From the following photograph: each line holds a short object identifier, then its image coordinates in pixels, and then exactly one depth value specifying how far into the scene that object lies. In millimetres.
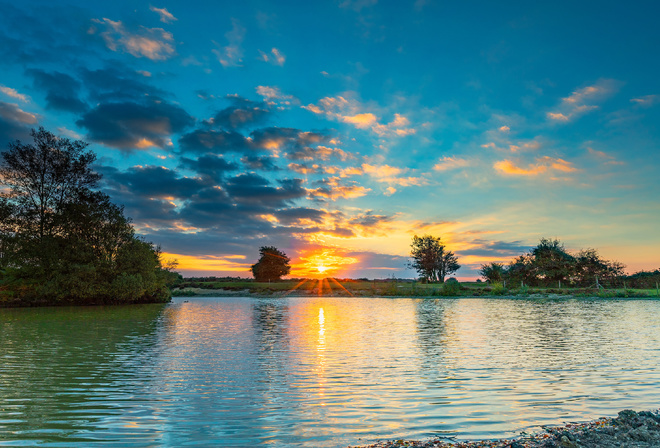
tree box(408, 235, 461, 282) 128125
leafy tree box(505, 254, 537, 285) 91438
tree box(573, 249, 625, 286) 83000
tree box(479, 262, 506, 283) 98500
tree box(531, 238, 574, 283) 87625
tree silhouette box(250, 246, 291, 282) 148875
